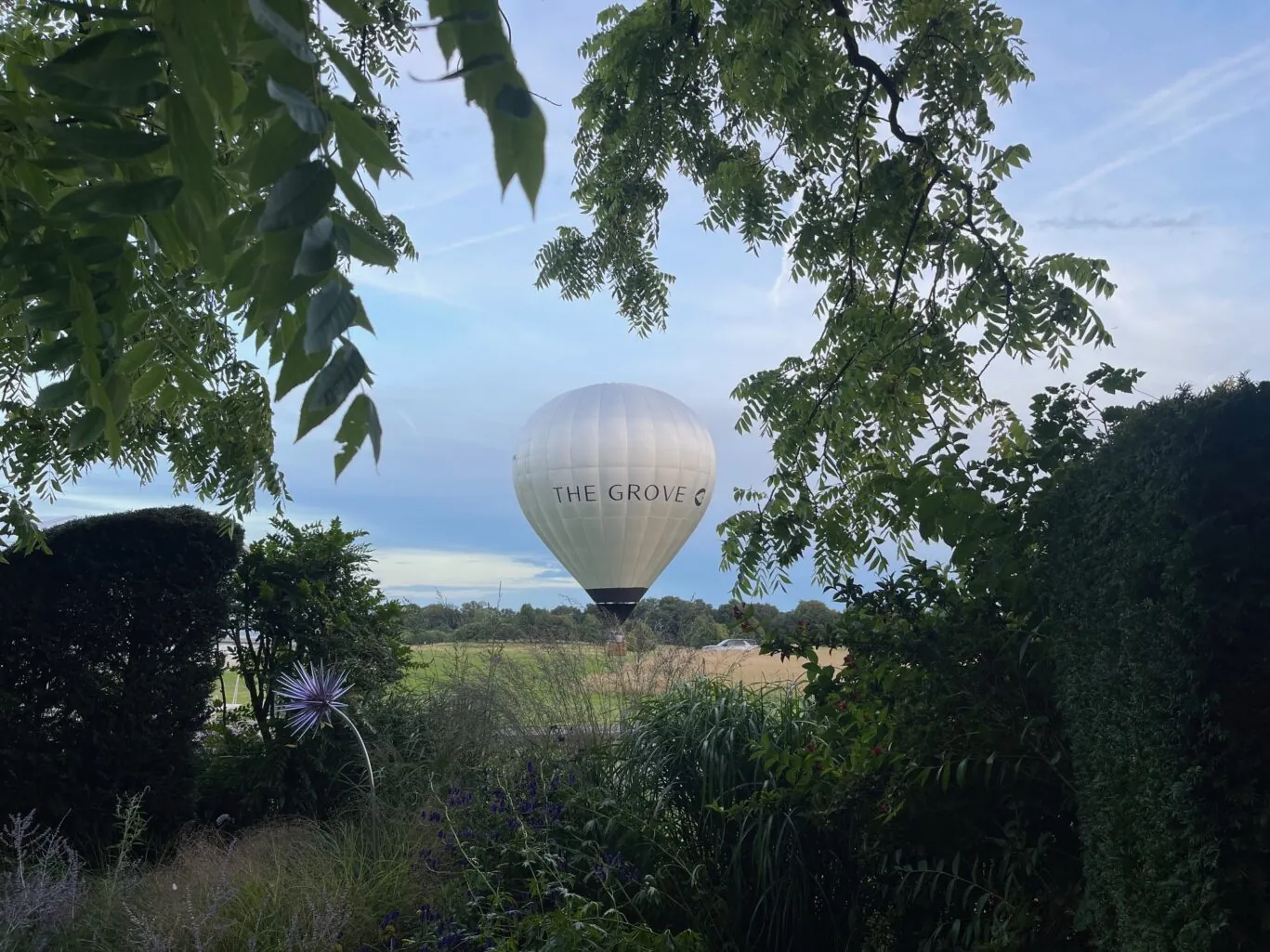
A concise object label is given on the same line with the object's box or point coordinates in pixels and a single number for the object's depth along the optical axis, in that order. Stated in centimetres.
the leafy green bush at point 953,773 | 315
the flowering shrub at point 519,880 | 350
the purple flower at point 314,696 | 641
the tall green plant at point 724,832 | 430
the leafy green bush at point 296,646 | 748
